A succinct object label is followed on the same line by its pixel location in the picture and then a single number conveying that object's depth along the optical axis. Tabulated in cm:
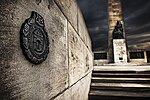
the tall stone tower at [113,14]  1497
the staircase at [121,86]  272
